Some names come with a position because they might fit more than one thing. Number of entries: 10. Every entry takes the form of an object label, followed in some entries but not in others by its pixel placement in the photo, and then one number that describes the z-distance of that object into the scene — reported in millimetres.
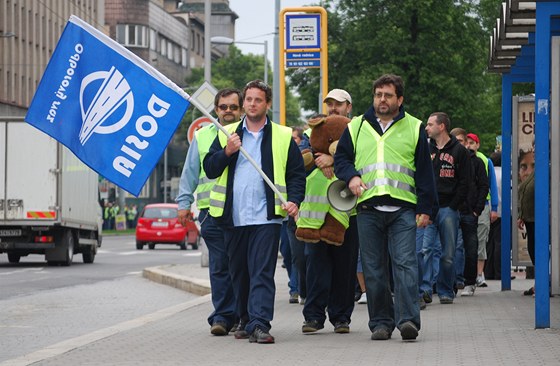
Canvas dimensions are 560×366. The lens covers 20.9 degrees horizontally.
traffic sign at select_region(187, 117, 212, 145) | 25008
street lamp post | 49031
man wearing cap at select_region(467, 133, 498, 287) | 18562
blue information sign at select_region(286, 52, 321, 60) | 23844
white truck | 31828
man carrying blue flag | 11188
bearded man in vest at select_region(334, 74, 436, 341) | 10984
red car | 49219
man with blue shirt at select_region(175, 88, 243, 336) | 11789
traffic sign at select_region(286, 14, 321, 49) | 23703
